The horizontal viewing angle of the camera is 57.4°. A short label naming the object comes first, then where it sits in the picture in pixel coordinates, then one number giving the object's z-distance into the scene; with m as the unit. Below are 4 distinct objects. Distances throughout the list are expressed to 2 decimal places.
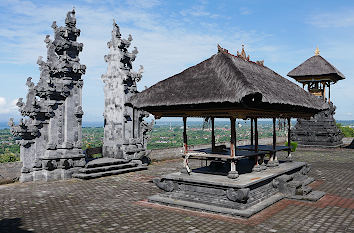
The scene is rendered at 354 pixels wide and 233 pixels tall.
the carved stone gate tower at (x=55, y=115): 15.31
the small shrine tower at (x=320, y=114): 33.66
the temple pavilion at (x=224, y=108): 9.90
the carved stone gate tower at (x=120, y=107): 18.95
